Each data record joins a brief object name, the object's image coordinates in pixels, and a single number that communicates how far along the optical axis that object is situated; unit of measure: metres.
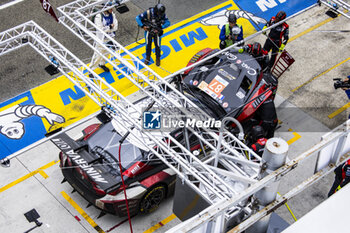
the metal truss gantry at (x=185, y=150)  7.74
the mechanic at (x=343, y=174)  9.13
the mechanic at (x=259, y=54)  12.29
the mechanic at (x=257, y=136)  10.02
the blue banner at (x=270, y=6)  16.25
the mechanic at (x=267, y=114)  11.16
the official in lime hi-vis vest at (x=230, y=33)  12.54
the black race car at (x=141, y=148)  9.47
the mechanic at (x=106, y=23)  13.01
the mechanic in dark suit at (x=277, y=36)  12.85
